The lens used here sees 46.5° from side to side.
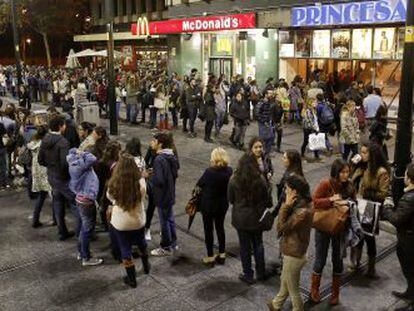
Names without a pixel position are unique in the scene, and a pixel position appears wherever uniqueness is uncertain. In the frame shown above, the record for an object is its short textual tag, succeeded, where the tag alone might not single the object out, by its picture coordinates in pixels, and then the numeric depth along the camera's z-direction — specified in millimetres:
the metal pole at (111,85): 15113
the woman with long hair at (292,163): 5664
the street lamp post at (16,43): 19533
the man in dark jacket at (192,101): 14648
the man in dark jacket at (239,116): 12500
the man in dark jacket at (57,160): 6793
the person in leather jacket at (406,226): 4836
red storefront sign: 18469
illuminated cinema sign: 13233
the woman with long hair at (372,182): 5699
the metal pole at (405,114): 6430
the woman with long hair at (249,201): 5316
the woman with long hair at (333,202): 5027
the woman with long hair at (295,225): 4602
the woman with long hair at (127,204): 5312
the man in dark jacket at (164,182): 6223
